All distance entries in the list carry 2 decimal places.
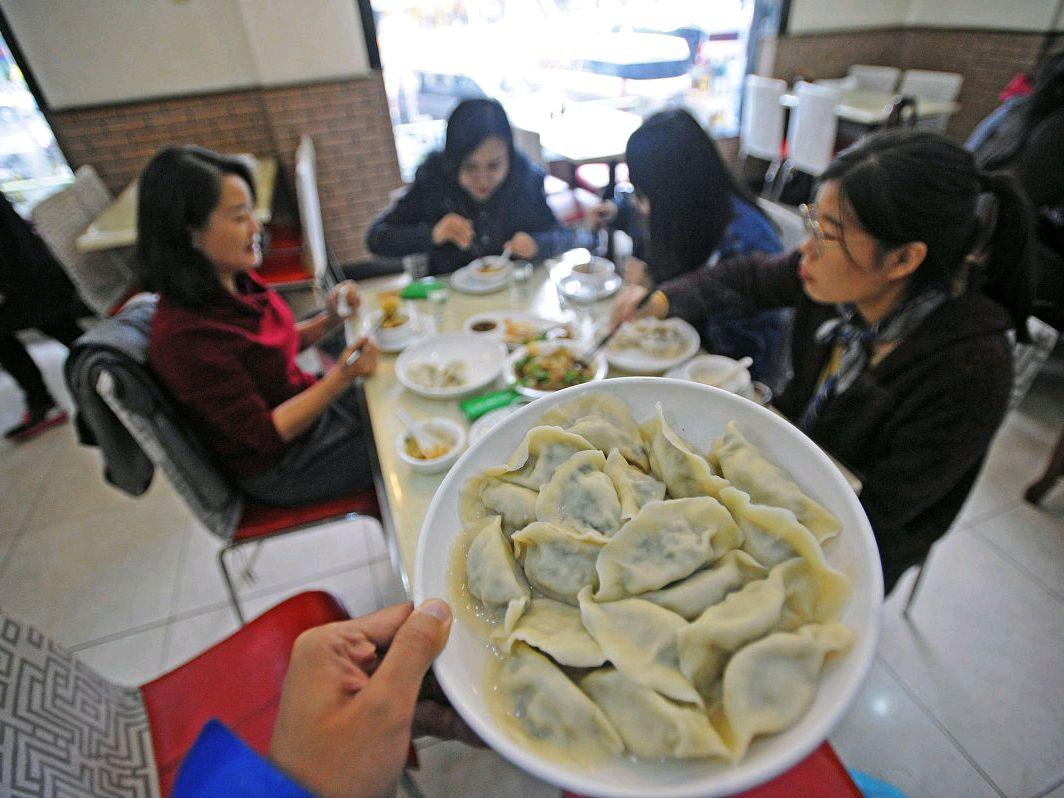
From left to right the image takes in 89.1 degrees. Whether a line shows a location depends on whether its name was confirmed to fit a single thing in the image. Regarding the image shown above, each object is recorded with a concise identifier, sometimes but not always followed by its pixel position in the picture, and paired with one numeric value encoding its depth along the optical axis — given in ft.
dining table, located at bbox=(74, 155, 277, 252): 10.21
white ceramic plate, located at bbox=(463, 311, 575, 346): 6.11
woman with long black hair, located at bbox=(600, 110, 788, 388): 6.25
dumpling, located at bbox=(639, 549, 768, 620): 1.98
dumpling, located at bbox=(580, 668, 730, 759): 1.65
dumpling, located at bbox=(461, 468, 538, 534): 2.34
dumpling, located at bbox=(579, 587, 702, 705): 1.79
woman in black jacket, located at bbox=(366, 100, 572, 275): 8.00
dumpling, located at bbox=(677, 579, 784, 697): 1.82
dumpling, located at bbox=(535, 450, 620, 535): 2.21
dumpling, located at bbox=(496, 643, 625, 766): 1.77
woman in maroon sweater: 5.03
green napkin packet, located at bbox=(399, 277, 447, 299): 7.12
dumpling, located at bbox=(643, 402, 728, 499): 2.26
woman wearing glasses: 3.87
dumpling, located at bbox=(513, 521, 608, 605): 2.10
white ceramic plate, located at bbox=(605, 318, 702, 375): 5.21
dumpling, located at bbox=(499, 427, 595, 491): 2.42
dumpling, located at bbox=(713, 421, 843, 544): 2.08
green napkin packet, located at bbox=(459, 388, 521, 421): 4.77
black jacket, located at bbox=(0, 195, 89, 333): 9.47
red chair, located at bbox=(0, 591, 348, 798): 2.81
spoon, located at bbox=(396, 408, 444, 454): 4.43
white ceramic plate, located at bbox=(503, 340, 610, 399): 4.89
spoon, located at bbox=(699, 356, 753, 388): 4.74
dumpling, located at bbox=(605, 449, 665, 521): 2.24
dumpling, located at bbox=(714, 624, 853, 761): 1.66
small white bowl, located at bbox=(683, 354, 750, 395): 4.71
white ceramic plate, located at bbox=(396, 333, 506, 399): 5.28
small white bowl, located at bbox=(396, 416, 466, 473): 4.15
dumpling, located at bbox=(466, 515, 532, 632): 2.09
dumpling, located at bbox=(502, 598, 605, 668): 1.89
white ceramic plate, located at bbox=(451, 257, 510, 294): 7.24
